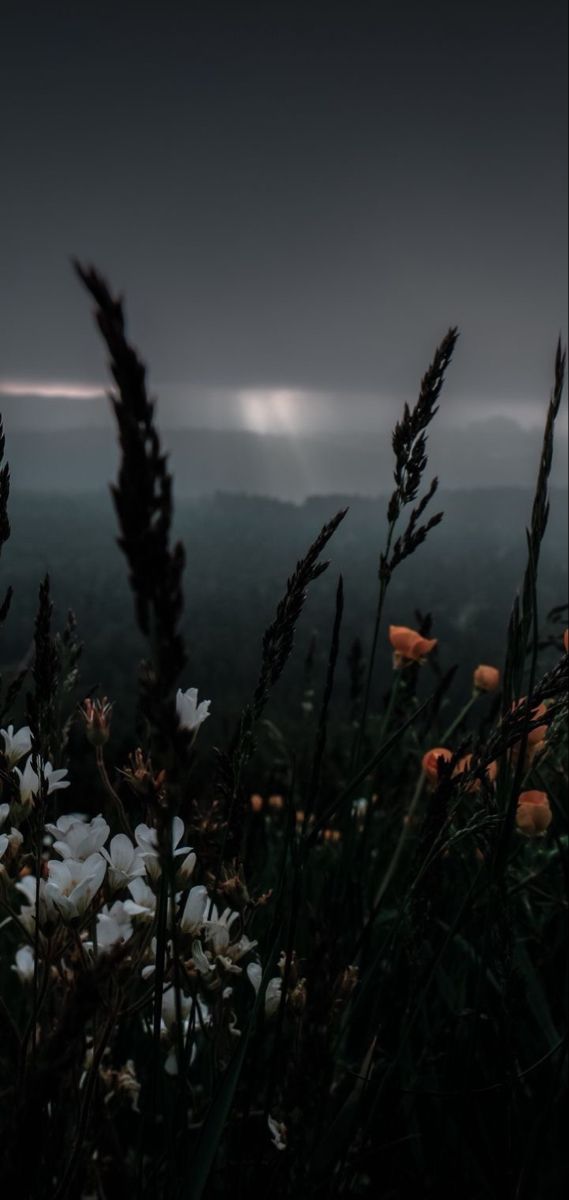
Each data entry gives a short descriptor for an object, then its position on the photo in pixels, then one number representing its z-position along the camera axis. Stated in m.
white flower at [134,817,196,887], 0.57
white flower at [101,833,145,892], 0.57
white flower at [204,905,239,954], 0.58
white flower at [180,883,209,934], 0.58
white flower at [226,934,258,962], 0.58
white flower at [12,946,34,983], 0.62
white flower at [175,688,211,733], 0.52
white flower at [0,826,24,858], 0.59
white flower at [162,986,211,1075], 0.63
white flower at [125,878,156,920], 0.57
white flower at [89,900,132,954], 0.56
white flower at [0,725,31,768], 0.63
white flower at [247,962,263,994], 0.61
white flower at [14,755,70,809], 0.60
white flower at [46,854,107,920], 0.54
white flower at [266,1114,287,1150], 0.56
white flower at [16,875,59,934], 0.56
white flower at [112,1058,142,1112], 0.59
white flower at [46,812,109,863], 0.58
